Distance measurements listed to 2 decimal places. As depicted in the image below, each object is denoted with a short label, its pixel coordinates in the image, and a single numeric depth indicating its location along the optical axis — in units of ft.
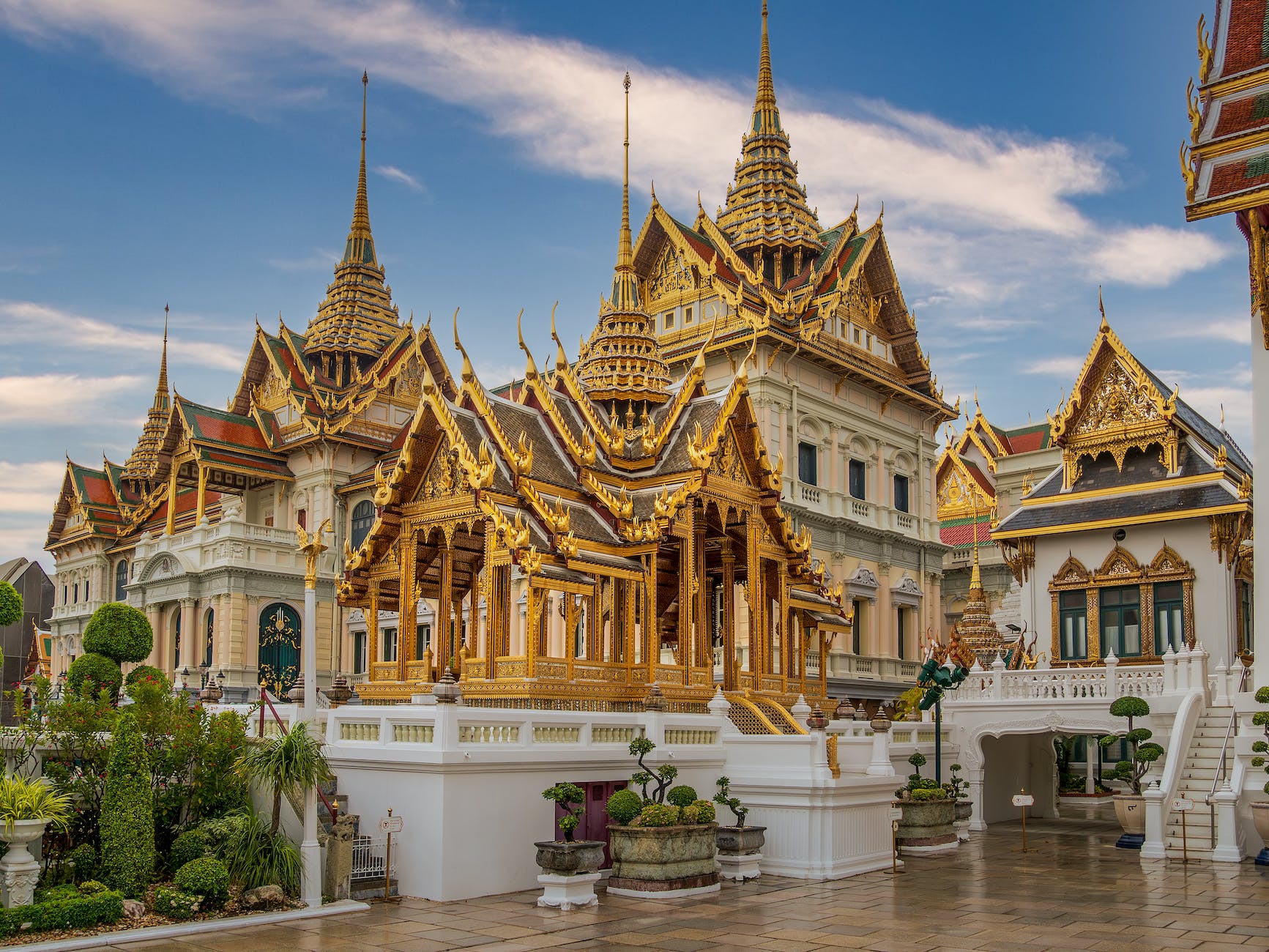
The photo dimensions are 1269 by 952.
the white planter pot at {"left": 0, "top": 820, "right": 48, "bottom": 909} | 34.35
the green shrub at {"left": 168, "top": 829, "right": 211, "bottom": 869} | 38.68
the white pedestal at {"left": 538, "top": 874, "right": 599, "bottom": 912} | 39.52
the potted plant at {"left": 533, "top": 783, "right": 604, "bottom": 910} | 39.60
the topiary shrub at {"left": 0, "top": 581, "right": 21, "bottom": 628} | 54.49
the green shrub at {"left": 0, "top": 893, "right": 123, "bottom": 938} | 33.19
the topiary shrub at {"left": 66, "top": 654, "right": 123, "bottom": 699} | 62.18
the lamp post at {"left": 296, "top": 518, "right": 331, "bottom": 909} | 39.01
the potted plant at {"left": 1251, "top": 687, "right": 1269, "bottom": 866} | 51.11
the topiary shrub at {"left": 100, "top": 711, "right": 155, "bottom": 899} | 36.99
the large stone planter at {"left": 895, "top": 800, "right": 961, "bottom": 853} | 56.95
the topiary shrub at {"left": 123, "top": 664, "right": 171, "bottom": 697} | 47.85
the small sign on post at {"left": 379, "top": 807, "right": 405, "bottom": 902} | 39.68
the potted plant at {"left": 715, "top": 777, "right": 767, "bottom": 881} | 45.98
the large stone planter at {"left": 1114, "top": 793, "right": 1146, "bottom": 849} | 58.39
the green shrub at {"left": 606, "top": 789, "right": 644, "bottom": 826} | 42.68
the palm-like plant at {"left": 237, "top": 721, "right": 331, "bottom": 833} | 39.37
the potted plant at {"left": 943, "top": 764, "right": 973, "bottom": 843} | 61.41
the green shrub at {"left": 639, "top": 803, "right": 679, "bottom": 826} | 42.55
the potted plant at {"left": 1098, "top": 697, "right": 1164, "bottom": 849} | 58.44
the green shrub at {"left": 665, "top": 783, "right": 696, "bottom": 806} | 44.01
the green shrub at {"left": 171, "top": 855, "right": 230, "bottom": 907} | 36.76
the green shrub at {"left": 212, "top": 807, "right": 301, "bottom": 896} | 38.81
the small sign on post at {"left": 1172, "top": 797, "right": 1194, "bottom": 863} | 56.23
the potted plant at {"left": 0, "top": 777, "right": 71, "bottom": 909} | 34.40
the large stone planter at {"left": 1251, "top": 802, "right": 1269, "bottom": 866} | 51.01
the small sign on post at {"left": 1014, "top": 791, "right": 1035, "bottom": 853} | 54.34
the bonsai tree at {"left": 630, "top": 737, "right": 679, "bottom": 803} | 44.98
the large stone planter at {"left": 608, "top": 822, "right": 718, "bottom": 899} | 42.11
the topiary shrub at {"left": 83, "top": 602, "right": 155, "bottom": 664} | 68.33
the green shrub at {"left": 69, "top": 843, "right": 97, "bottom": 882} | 37.70
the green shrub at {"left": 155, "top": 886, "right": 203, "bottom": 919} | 35.96
